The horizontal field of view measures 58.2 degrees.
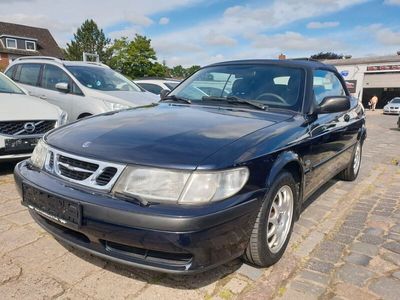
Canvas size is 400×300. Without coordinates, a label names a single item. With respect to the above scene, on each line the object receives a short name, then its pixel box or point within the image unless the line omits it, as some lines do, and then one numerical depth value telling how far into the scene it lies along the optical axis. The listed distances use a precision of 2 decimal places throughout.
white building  37.81
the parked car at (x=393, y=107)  26.73
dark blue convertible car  2.03
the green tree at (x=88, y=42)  58.06
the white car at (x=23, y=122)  4.40
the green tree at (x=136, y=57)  47.59
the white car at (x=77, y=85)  6.26
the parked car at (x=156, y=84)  10.89
